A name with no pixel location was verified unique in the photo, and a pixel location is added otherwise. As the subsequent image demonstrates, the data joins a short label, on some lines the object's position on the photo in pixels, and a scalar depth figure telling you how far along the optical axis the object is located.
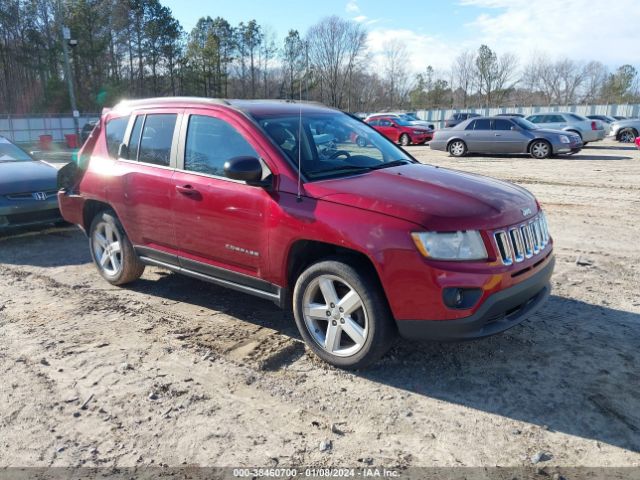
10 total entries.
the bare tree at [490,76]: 77.56
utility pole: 25.73
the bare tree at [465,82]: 79.69
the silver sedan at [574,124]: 21.52
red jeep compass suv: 3.18
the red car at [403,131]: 25.61
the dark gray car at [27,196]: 7.05
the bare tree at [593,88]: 79.19
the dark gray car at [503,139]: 17.33
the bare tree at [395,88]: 82.56
